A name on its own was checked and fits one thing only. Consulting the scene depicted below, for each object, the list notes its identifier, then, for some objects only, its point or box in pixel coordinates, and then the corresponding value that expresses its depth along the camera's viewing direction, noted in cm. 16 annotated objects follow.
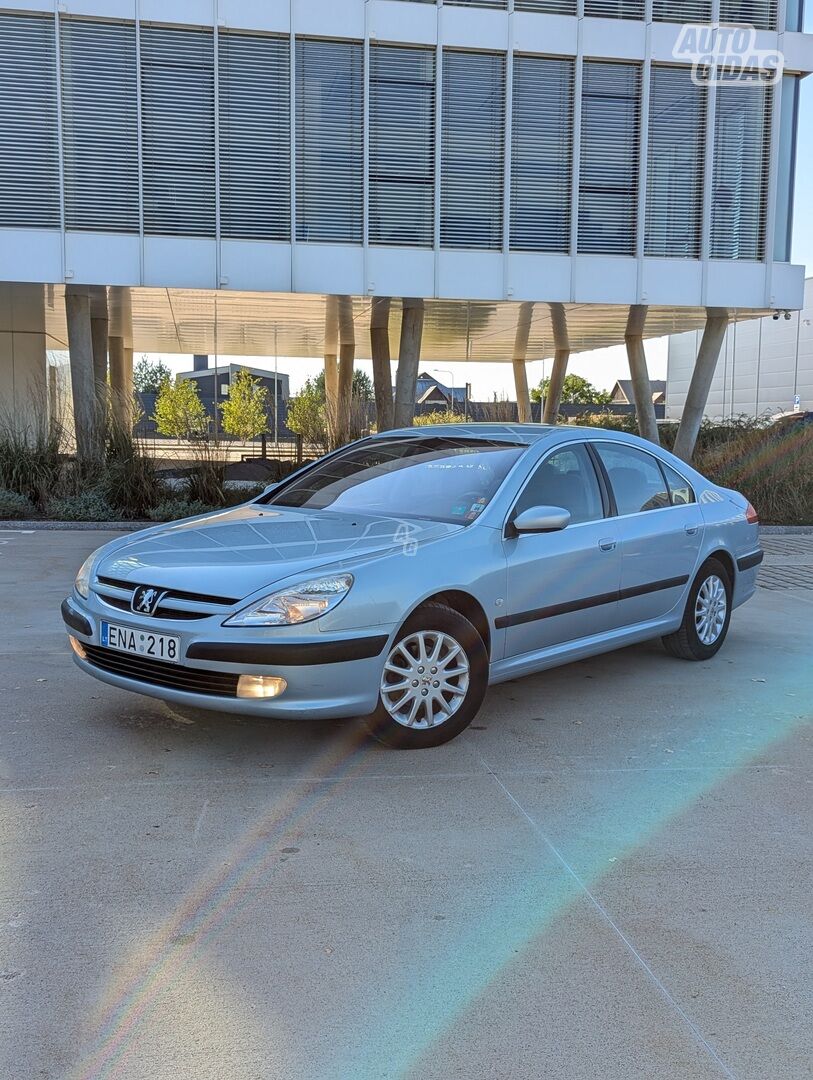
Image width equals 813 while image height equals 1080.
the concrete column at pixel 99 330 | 1844
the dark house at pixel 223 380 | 2347
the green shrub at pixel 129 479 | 1373
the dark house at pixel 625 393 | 10538
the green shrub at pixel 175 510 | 1346
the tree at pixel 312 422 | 1505
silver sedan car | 424
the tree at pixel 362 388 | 1555
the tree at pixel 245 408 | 1739
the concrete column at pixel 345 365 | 1491
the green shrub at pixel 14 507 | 1333
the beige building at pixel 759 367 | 6122
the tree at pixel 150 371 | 3064
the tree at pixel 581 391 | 8775
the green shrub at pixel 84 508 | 1328
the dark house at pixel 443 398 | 2395
